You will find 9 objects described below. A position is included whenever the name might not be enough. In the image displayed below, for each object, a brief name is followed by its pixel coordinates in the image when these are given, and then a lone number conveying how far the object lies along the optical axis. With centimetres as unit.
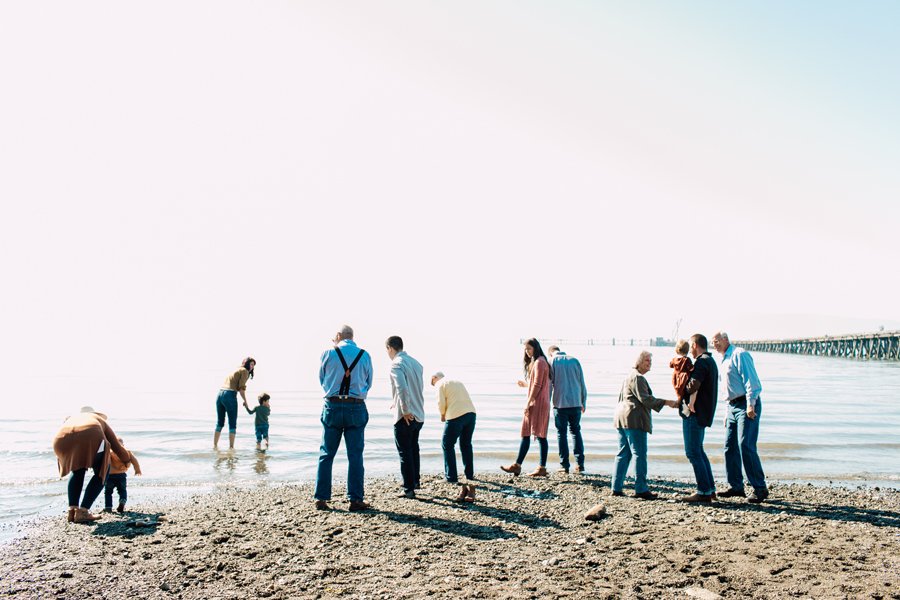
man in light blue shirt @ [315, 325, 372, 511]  820
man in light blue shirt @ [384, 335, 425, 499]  895
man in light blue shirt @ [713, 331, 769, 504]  853
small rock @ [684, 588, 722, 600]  540
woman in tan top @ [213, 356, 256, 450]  1350
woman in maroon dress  1046
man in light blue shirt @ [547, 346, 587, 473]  1059
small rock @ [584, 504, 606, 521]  790
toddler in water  1434
